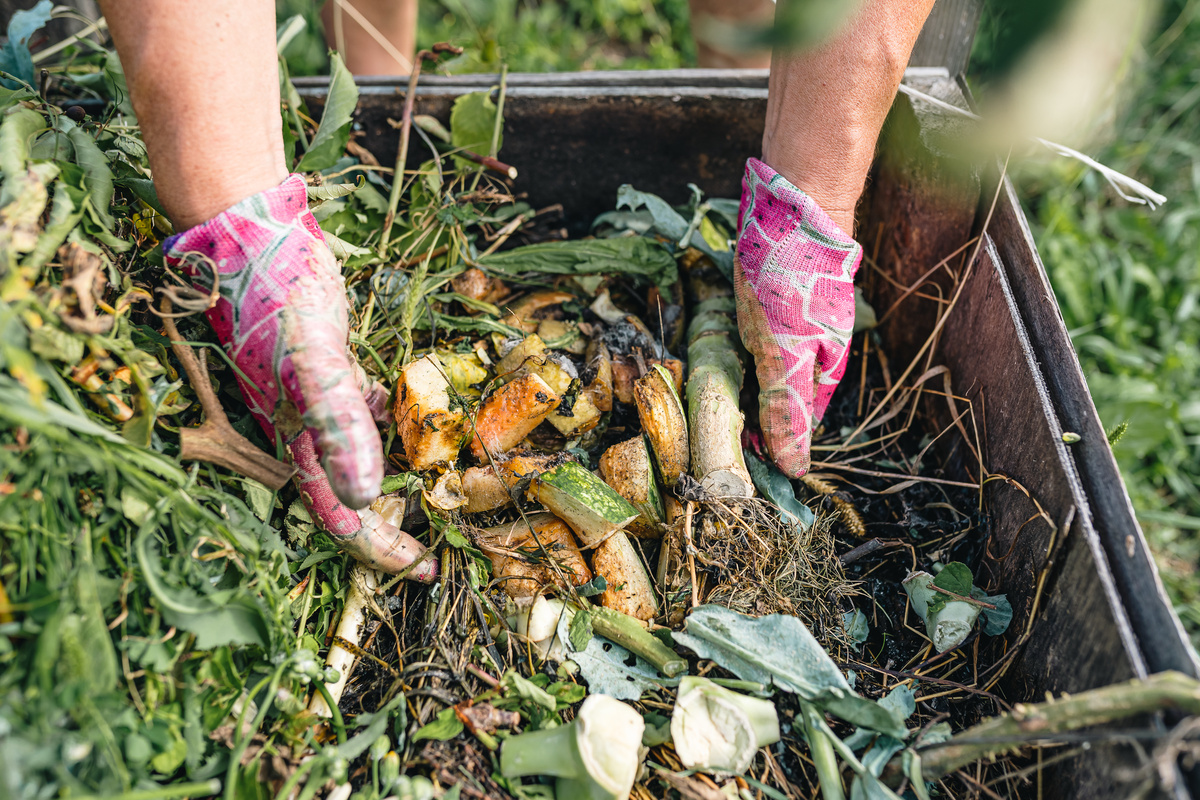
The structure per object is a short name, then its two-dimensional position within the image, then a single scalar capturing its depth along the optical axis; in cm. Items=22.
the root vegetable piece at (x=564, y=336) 139
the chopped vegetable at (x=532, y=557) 112
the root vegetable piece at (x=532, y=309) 142
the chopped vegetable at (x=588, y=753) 87
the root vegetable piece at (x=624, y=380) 132
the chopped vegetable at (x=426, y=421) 112
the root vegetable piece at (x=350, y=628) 102
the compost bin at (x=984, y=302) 89
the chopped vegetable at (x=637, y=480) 116
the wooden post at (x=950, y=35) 154
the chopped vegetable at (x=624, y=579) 110
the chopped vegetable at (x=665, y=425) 119
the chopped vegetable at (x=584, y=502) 108
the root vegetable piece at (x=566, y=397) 120
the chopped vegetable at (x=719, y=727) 93
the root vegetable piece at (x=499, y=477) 114
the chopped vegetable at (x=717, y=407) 114
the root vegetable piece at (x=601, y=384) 125
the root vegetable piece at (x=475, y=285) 146
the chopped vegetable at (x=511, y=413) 114
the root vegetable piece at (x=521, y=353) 128
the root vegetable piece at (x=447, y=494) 111
